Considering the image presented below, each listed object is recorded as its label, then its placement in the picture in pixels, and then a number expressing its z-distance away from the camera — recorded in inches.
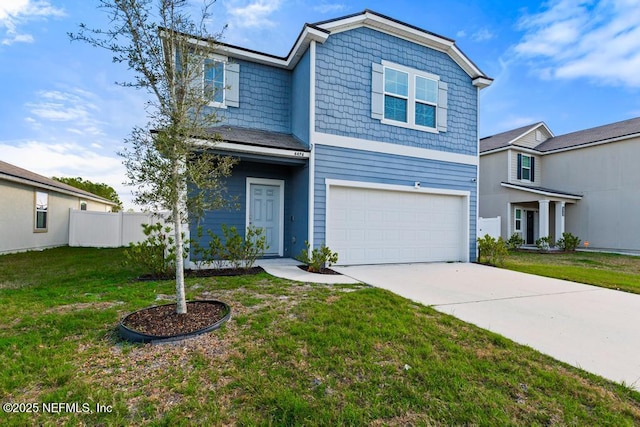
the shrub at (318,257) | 279.9
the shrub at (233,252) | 266.1
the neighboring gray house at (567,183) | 576.4
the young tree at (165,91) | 134.8
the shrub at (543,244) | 587.9
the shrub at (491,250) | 359.9
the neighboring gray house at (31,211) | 415.2
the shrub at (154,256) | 242.2
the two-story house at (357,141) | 301.9
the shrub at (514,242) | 622.2
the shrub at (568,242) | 591.2
